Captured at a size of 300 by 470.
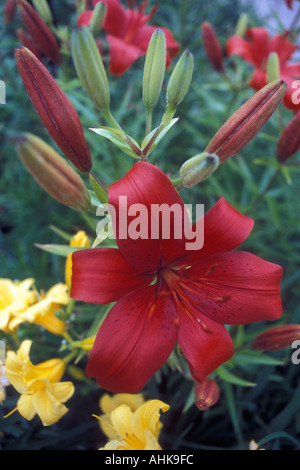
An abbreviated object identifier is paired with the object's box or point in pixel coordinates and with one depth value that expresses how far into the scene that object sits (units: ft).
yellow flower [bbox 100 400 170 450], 1.82
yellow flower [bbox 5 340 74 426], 1.89
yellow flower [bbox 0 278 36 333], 2.14
